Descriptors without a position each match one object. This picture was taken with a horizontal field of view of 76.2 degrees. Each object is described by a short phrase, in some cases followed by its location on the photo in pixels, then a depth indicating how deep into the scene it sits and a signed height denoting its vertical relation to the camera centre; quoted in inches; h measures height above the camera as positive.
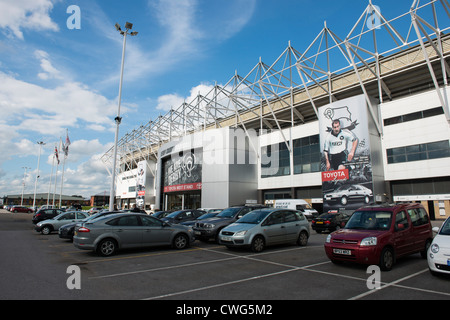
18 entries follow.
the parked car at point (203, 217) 589.0 -28.0
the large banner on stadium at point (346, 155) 1102.4 +194.9
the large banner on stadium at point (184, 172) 1716.3 +202.2
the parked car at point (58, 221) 689.0 -43.6
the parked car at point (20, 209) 2296.1 -46.6
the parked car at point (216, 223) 489.7 -33.8
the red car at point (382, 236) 269.6 -32.4
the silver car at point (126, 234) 374.3 -41.7
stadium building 1031.6 +286.6
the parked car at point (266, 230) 392.8 -37.7
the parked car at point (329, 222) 706.8 -45.3
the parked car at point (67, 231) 557.0 -53.7
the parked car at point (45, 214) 893.0 -34.4
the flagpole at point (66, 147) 1573.6 +308.2
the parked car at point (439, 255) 230.2 -41.8
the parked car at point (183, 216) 651.5 -28.7
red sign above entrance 1694.9 +102.5
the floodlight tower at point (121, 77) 840.4 +399.6
